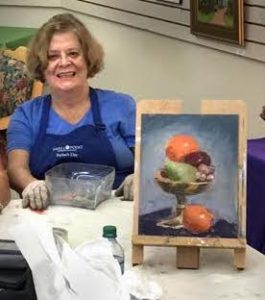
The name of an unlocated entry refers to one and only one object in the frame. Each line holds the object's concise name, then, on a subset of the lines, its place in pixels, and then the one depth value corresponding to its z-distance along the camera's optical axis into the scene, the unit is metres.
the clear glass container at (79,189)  2.05
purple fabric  2.51
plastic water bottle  1.49
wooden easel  1.54
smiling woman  2.49
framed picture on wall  3.16
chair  4.19
